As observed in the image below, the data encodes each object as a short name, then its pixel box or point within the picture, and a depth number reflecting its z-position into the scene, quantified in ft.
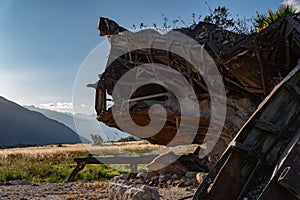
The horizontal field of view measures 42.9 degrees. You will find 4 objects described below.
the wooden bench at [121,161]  46.44
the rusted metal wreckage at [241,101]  13.82
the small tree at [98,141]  137.75
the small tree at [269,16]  38.07
